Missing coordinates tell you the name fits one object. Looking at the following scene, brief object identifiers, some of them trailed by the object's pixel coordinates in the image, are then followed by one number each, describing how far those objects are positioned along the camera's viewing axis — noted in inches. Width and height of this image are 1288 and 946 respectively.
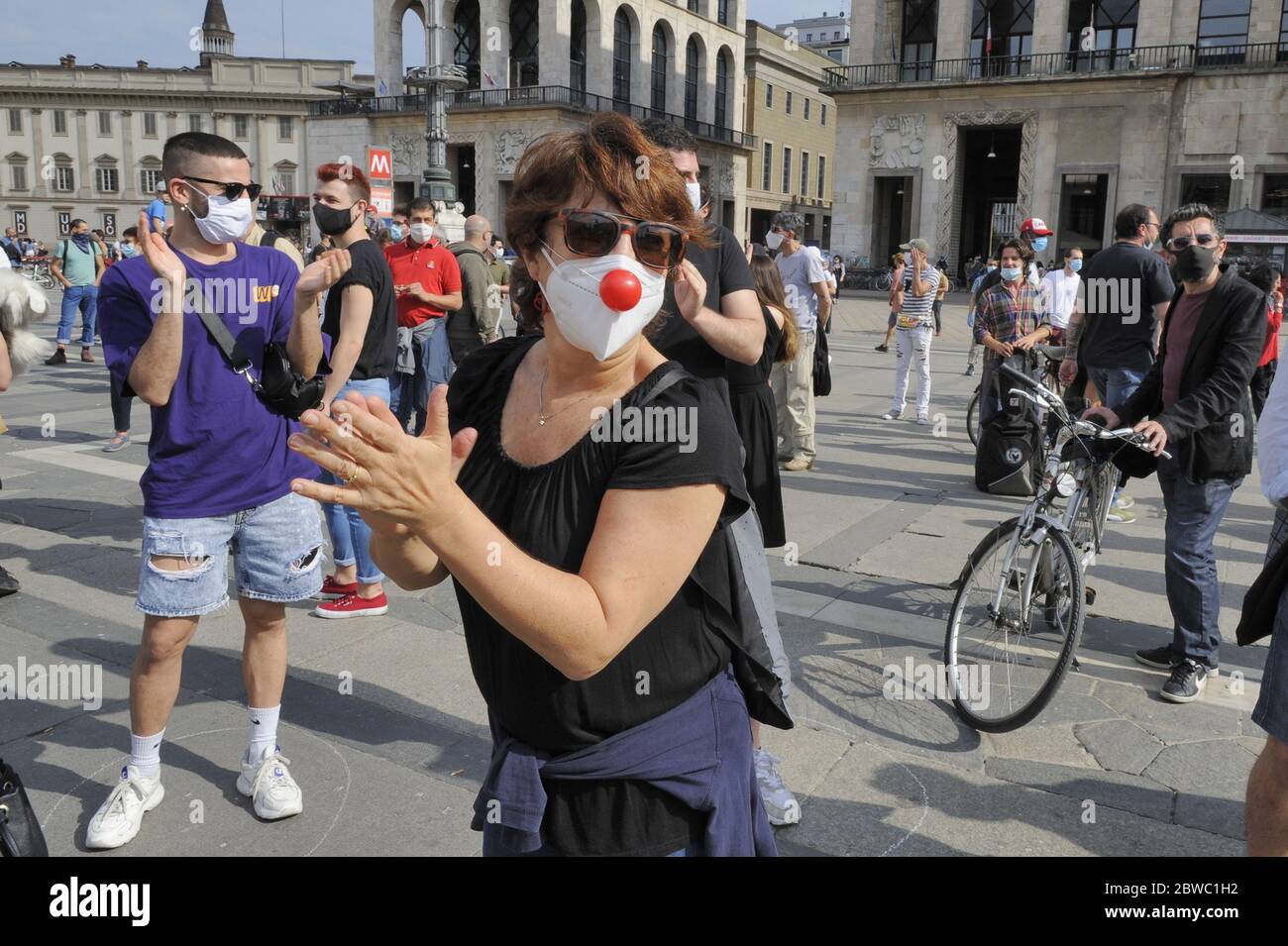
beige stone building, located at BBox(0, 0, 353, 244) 2849.4
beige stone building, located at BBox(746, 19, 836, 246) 2581.2
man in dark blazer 162.7
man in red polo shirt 285.3
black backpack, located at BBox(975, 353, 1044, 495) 236.3
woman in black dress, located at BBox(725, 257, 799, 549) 131.3
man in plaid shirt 323.6
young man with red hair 185.8
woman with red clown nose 60.2
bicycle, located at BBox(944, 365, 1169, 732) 158.1
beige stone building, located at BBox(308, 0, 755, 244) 1860.2
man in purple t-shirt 120.6
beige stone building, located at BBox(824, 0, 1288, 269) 1381.6
